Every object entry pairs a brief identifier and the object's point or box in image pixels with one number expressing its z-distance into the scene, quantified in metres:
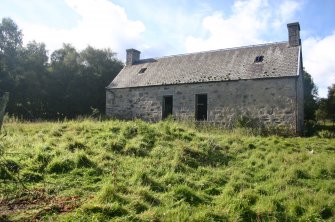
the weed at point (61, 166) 6.95
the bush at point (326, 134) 15.01
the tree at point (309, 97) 24.53
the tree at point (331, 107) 21.16
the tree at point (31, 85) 25.39
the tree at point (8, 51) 23.88
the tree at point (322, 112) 21.42
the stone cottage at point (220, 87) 16.31
